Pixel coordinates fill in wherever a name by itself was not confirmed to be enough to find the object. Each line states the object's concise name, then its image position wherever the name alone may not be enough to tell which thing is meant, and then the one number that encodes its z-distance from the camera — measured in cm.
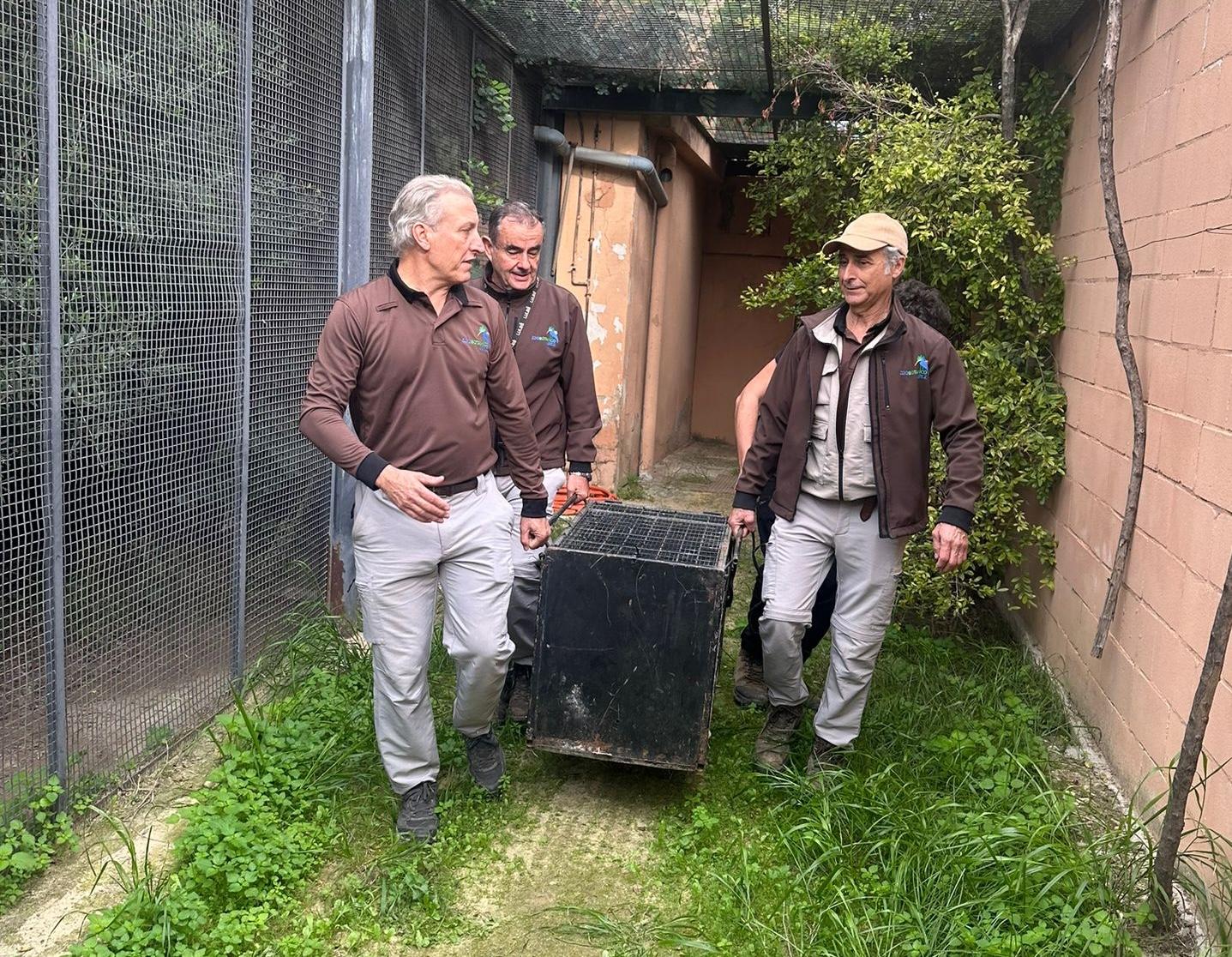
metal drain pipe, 721
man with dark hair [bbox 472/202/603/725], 396
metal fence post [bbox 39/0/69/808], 273
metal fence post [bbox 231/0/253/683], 369
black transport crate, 324
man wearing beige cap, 340
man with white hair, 297
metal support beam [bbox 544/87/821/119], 679
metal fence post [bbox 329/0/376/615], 446
